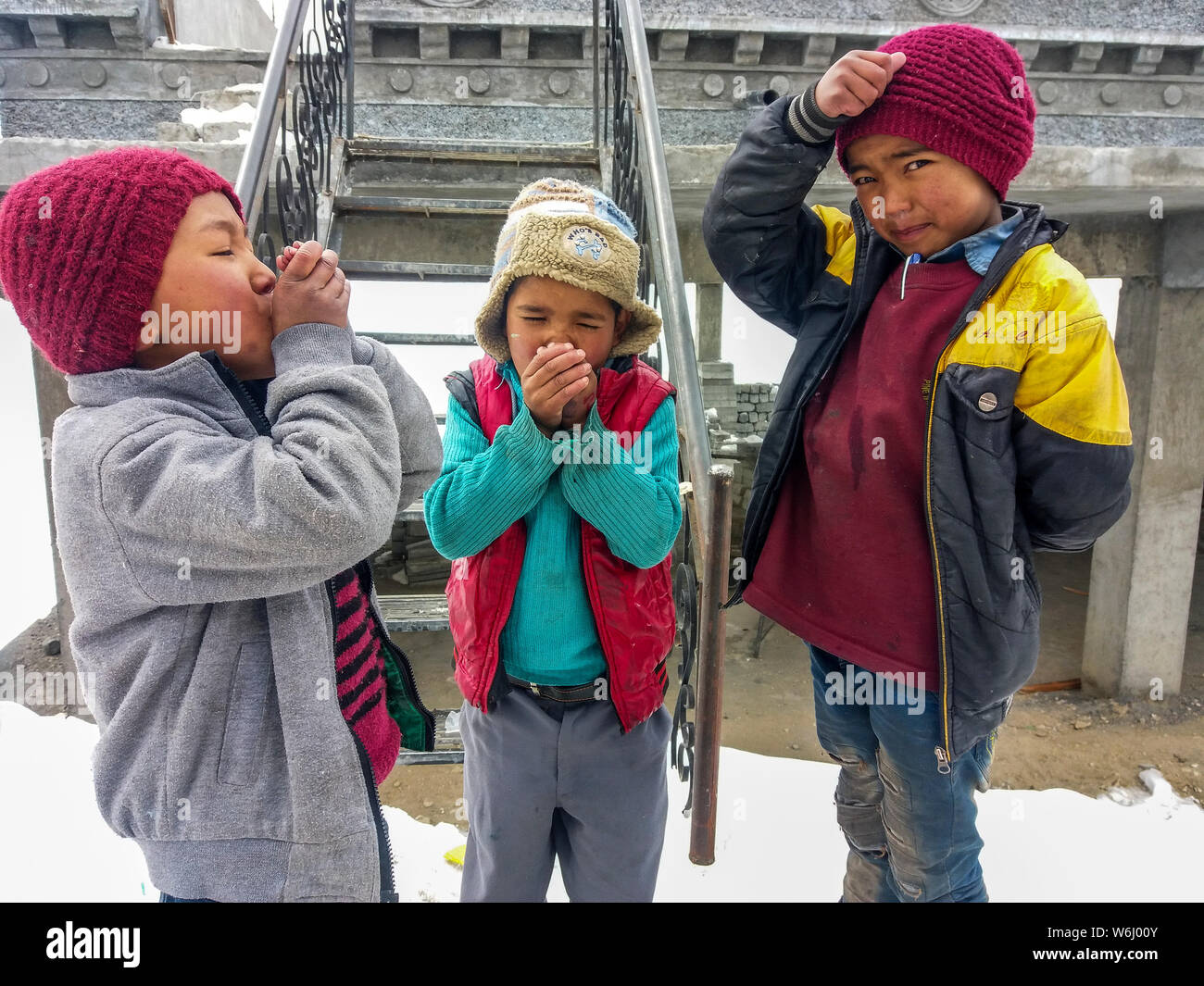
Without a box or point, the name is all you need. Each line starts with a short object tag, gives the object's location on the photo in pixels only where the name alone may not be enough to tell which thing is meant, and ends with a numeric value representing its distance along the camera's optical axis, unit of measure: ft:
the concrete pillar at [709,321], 23.22
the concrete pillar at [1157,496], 16.83
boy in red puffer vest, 4.29
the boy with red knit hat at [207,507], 3.01
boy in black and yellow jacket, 4.28
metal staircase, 5.72
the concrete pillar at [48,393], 11.83
